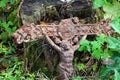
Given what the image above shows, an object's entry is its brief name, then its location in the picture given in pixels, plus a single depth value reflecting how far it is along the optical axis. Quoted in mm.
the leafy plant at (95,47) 3125
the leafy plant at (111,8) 3524
